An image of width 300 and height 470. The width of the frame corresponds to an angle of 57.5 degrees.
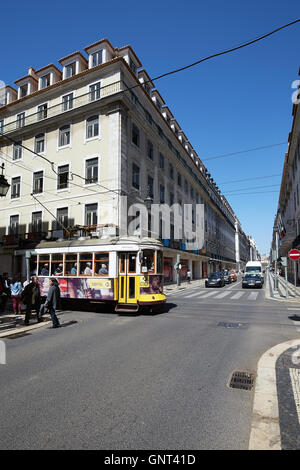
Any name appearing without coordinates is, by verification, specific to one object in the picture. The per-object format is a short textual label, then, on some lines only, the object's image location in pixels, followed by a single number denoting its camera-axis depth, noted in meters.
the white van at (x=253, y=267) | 31.95
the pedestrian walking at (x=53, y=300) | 9.31
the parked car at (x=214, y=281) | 28.93
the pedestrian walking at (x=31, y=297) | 9.88
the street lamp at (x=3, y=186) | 9.62
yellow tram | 11.82
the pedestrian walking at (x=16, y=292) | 11.96
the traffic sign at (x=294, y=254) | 15.79
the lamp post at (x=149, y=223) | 26.05
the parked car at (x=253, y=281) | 27.17
